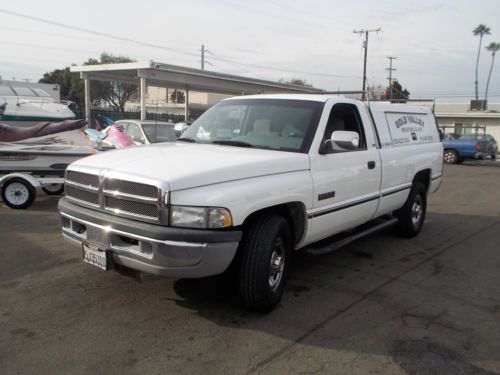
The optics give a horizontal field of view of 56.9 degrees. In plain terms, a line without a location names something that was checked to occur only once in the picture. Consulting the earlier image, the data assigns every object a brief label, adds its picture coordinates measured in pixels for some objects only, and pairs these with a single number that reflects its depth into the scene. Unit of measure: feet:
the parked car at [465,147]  73.51
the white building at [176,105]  155.63
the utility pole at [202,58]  183.52
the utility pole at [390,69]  195.88
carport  66.13
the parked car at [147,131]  36.14
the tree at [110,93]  165.99
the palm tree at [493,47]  253.44
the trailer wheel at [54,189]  30.68
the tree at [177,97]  190.60
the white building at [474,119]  121.80
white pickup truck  11.46
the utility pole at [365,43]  150.92
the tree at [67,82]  172.55
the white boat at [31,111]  37.06
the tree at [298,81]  244.83
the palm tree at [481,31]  250.37
